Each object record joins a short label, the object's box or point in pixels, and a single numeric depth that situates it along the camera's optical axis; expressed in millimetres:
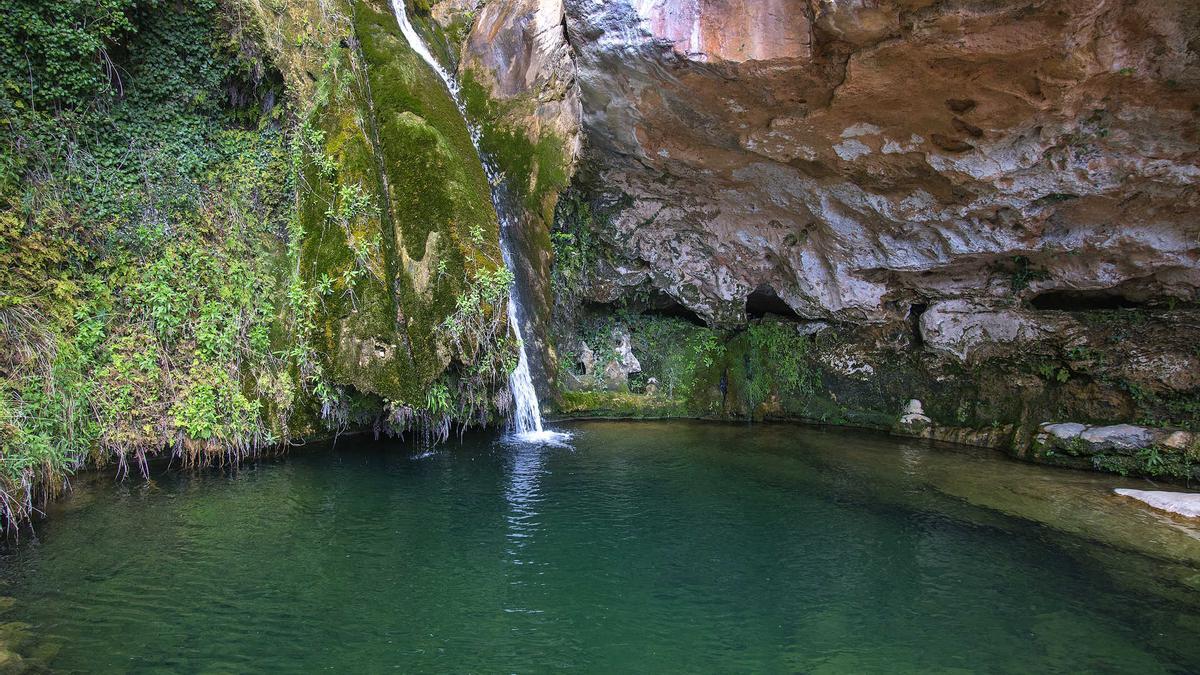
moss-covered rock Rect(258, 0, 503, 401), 7883
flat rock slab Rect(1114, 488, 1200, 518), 6777
